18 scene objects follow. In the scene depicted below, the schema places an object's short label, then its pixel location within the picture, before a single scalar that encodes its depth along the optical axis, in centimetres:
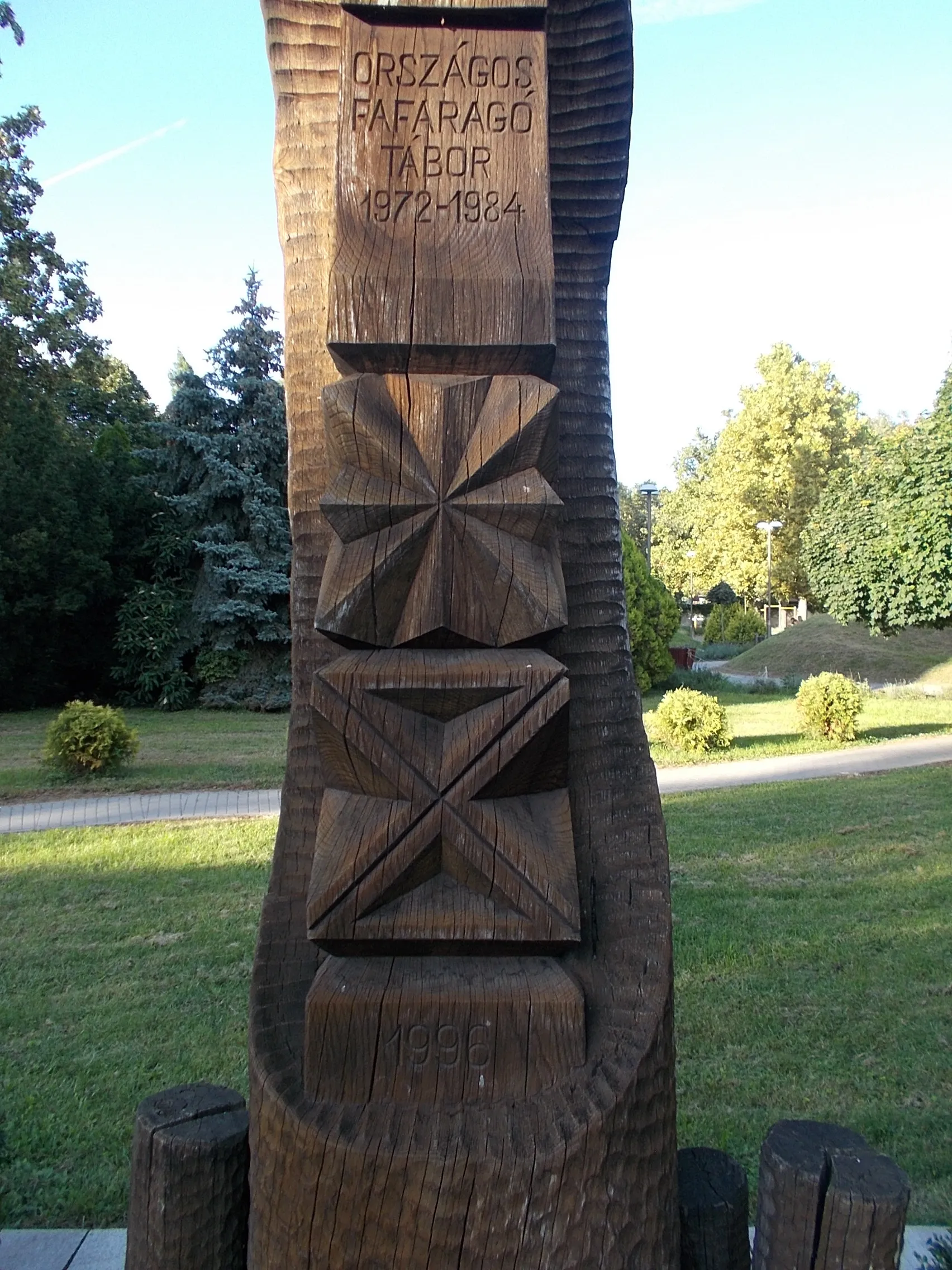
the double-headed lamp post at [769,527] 2530
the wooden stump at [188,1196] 163
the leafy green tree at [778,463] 2869
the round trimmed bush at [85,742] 1021
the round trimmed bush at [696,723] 1153
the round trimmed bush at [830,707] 1233
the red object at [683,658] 2334
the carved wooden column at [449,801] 142
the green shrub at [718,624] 3136
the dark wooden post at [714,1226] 169
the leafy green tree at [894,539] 1700
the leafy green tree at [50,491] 1488
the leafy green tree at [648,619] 1786
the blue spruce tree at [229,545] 1720
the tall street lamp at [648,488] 2061
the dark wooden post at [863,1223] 151
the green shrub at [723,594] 4050
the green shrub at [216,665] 1745
